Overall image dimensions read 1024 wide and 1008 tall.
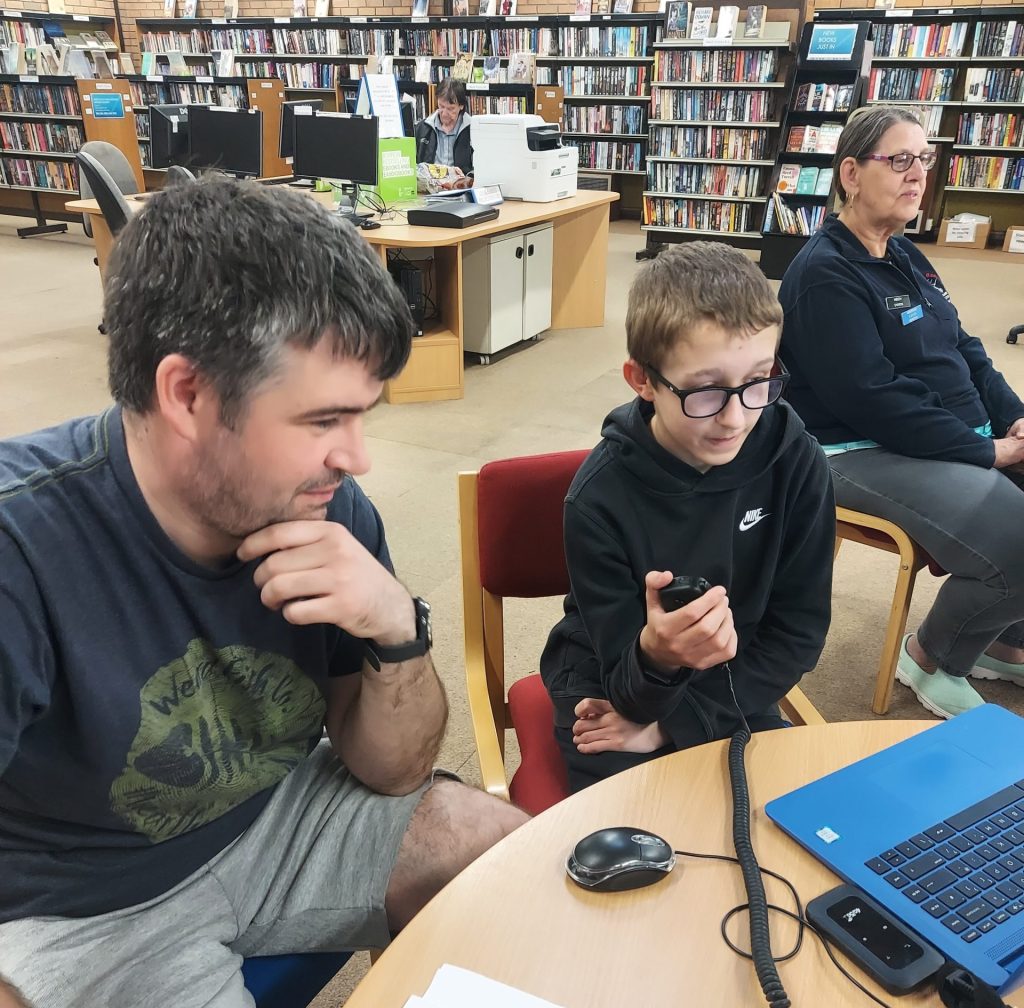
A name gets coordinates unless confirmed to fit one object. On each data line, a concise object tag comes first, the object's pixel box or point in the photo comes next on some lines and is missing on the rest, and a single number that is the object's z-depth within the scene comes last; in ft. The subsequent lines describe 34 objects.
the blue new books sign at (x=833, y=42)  19.16
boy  3.87
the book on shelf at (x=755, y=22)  20.83
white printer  15.15
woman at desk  18.99
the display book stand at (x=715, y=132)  21.18
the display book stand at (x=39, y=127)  26.35
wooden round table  2.29
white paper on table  2.23
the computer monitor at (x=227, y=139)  16.02
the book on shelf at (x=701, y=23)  21.52
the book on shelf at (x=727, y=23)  20.98
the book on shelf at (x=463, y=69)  23.30
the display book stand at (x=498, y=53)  25.02
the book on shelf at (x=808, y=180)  20.08
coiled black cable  2.25
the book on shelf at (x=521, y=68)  23.90
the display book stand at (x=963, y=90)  21.84
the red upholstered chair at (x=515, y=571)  4.38
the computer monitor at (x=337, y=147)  14.03
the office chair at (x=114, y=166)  16.20
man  2.63
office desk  12.82
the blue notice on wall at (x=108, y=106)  22.52
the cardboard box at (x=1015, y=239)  22.53
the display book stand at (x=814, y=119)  19.33
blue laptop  2.41
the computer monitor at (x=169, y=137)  16.70
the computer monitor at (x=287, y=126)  16.39
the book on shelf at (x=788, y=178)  20.26
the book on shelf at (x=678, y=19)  21.99
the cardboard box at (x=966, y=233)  23.13
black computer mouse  2.55
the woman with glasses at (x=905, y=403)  6.16
